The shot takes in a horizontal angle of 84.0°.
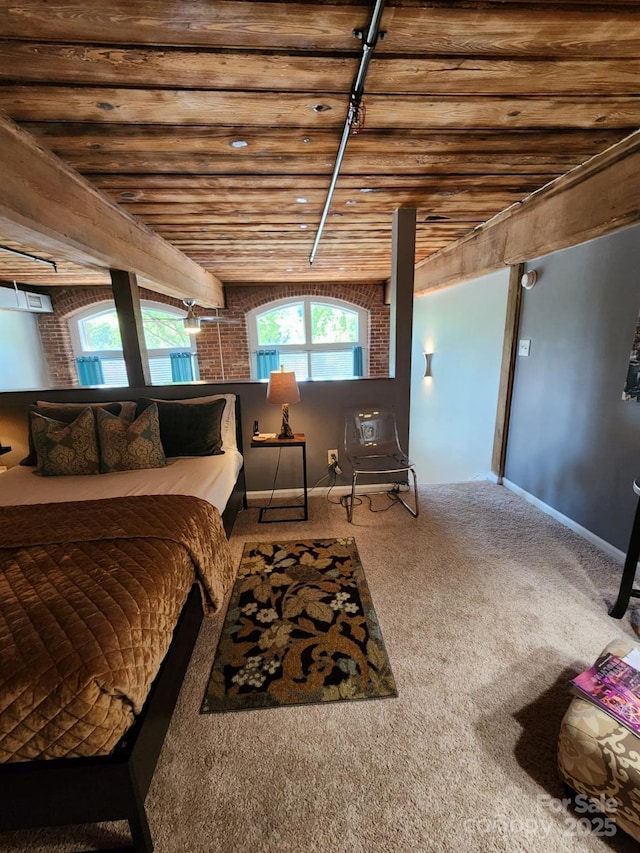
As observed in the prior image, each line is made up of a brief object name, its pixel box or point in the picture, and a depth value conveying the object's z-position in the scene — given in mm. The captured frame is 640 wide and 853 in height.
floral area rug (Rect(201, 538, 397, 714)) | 1500
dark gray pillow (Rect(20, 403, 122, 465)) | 2521
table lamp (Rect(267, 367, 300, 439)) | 2770
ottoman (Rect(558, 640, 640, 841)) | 1003
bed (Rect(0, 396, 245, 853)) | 923
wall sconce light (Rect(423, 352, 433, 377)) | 5366
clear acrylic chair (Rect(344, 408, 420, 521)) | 3172
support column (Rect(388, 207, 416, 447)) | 2887
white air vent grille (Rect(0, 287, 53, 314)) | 5016
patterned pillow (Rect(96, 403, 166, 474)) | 2352
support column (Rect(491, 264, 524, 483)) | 3146
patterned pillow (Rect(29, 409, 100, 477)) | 2312
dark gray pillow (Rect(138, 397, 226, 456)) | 2564
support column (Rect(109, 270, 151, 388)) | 2957
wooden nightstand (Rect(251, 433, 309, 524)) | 2820
